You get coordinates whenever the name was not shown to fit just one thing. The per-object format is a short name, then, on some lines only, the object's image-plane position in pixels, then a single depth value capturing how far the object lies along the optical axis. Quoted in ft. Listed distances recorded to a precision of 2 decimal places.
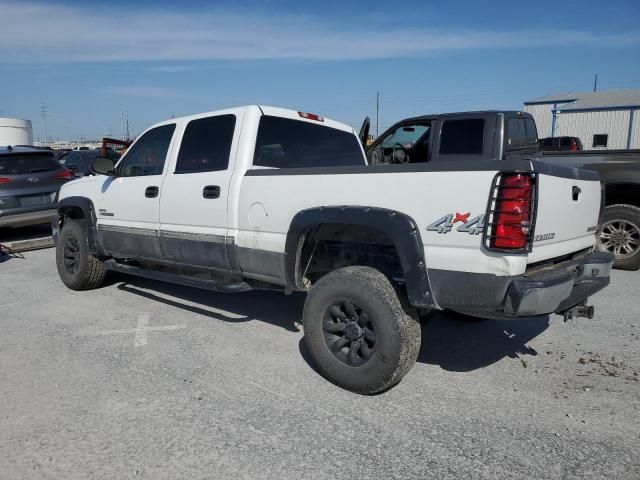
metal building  104.27
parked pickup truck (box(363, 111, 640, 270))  21.11
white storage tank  60.75
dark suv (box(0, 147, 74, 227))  27.30
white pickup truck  9.05
